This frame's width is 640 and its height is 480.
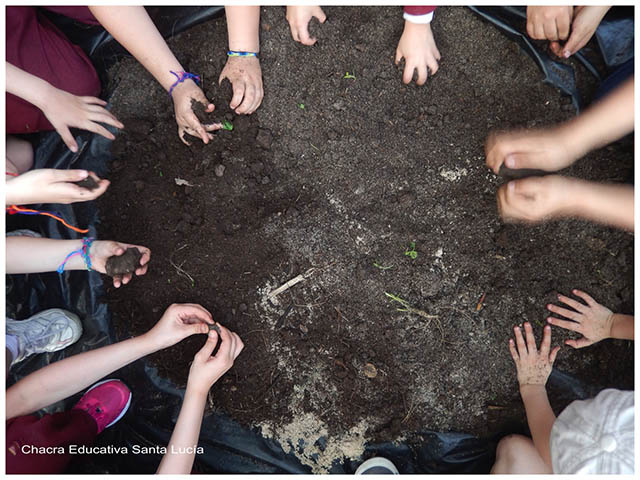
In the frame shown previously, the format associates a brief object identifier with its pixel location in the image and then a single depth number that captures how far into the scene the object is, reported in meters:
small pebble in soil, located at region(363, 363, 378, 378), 1.34
